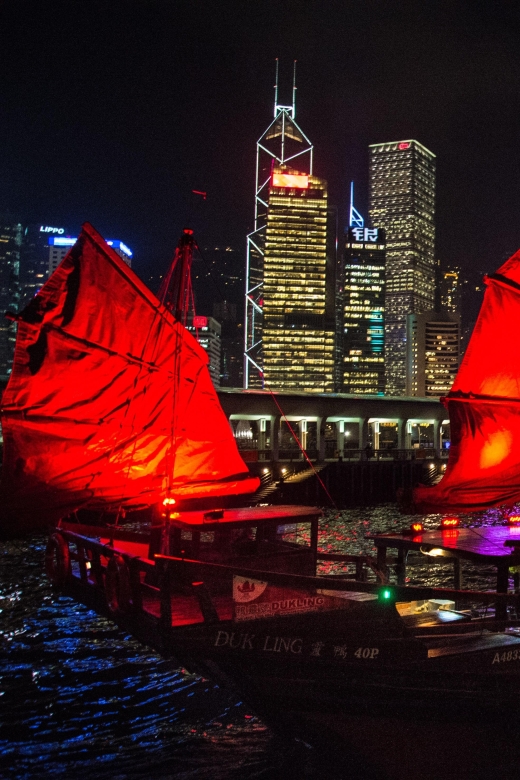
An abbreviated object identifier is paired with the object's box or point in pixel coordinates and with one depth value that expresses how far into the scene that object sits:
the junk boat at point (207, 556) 9.63
